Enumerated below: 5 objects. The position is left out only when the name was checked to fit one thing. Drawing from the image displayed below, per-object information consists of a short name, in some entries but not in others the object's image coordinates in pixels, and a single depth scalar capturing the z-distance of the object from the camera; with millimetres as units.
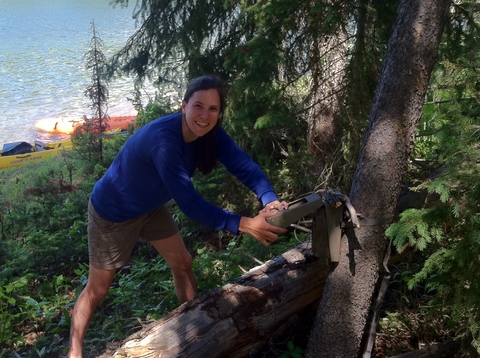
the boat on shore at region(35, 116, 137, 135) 17672
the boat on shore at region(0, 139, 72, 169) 15156
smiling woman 2793
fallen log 2973
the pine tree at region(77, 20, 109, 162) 9680
